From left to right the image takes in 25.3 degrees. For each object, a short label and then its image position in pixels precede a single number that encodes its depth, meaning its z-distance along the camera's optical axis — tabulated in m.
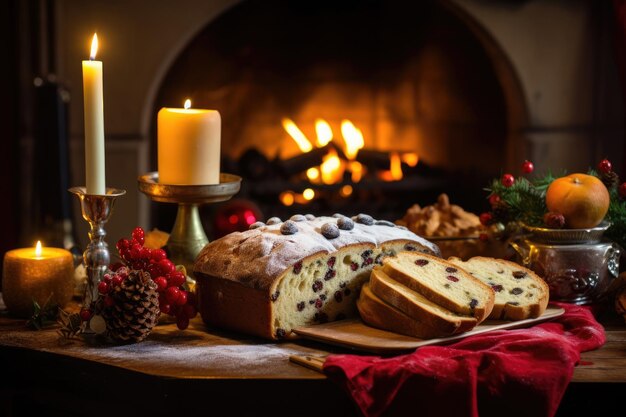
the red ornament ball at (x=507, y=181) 1.70
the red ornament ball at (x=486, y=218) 1.74
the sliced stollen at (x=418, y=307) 1.47
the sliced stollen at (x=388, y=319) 1.48
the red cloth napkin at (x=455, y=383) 1.38
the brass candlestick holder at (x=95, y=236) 1.52
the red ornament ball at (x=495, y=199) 1.73
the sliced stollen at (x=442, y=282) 1.50
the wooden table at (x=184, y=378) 1.39
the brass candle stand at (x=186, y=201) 1.62
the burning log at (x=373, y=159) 2.80
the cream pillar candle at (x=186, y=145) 1.62
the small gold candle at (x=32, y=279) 1.59
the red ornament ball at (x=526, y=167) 1.73
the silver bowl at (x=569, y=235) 1.64
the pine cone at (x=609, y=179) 1.71
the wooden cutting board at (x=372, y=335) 1.45
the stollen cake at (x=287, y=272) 1.52
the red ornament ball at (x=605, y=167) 1.70
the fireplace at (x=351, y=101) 2.77
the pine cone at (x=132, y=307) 1.47
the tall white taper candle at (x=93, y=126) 1.50
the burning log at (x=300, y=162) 2.75
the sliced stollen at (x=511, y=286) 1.55
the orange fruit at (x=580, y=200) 1.62
